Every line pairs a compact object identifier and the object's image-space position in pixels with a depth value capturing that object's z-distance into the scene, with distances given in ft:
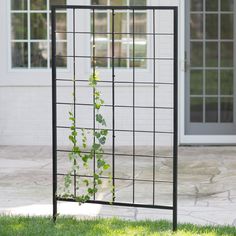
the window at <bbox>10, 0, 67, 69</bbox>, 36.81
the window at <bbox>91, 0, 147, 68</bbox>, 36.50
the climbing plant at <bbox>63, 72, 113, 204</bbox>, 20.29
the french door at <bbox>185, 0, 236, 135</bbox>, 36.47
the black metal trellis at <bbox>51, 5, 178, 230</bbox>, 19.47
